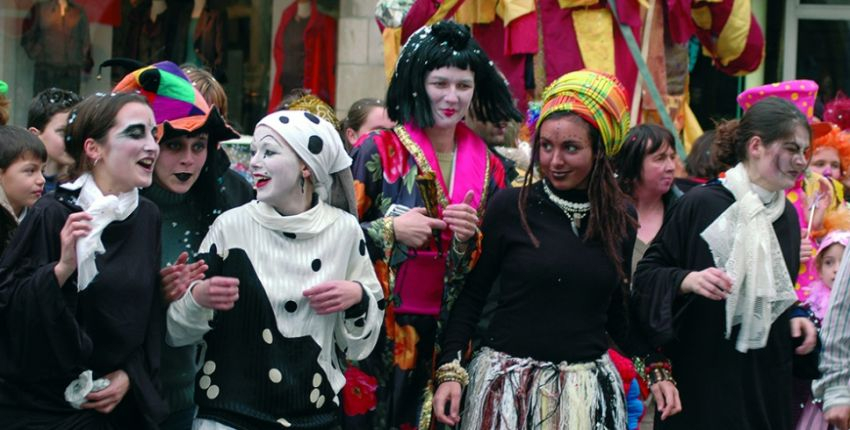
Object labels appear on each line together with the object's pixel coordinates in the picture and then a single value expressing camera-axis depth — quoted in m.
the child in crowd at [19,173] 9.10
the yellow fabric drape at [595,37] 13.69
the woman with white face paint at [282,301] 7.82
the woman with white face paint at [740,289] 8.79
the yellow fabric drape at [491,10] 13.38
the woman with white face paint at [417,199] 8.69
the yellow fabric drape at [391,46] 14.07
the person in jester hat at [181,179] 8.49
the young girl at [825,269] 10.88
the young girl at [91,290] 7.27
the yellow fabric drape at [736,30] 14.22
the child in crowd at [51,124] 10.87
